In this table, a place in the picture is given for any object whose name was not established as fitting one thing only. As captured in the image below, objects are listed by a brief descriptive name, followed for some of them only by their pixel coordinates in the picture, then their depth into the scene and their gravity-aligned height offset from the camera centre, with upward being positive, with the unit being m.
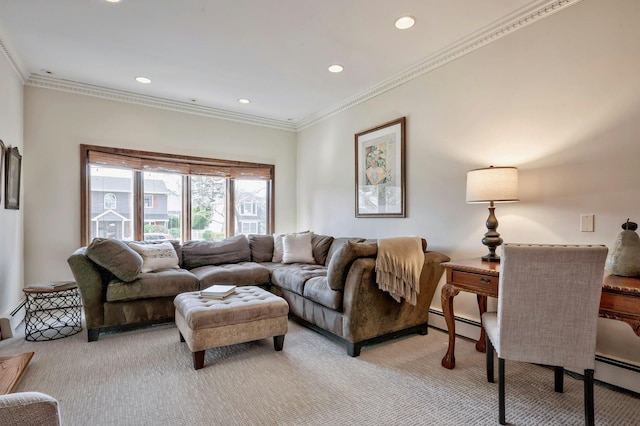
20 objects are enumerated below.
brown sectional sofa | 2.64 -0.73
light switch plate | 2.25 -0.07
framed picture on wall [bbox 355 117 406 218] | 3.70 +0.50
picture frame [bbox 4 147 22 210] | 3.07 +0.33
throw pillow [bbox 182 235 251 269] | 4.17 -0.52
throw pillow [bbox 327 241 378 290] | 2.64 -0.37
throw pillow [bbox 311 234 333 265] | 4.30 -0.47
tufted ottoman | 2.38 -0.82
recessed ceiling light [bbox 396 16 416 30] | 2.61 +1.54
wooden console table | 1.60 -0.46
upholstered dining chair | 1.57 -0.47
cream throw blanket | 2.62 -0.45
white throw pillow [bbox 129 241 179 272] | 3.56 -0.49
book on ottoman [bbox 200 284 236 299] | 2.75 -0.68
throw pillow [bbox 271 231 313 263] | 4.59 -0.51
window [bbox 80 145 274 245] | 4.21 +0.23
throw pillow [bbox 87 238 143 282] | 2.94 -0.42
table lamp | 2.44 +0.17
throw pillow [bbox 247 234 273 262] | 4.62 -0.50
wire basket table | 2.96 -1.12
